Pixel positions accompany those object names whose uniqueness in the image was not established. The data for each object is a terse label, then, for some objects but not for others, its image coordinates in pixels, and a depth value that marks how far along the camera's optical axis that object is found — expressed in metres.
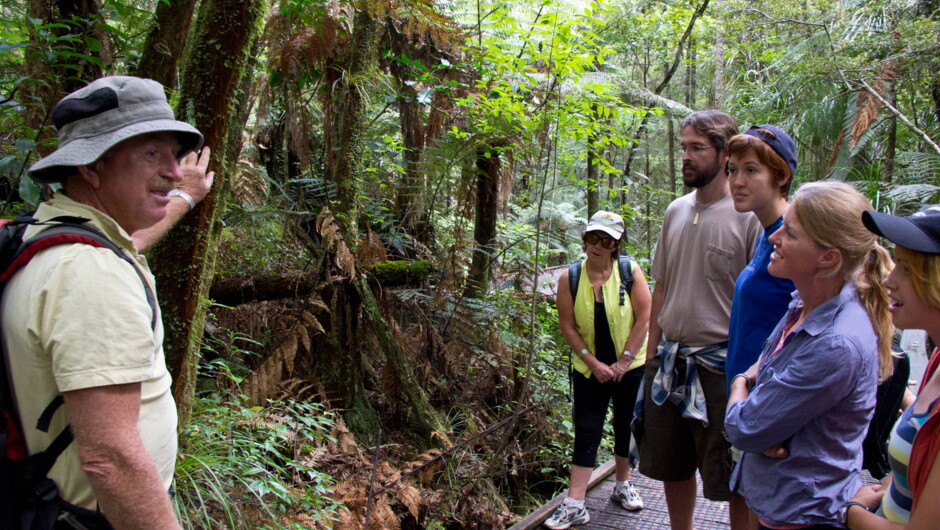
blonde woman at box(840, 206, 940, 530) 1.49
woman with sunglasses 3.91
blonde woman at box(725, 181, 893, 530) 1.93
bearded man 3.00
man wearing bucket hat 1.35
